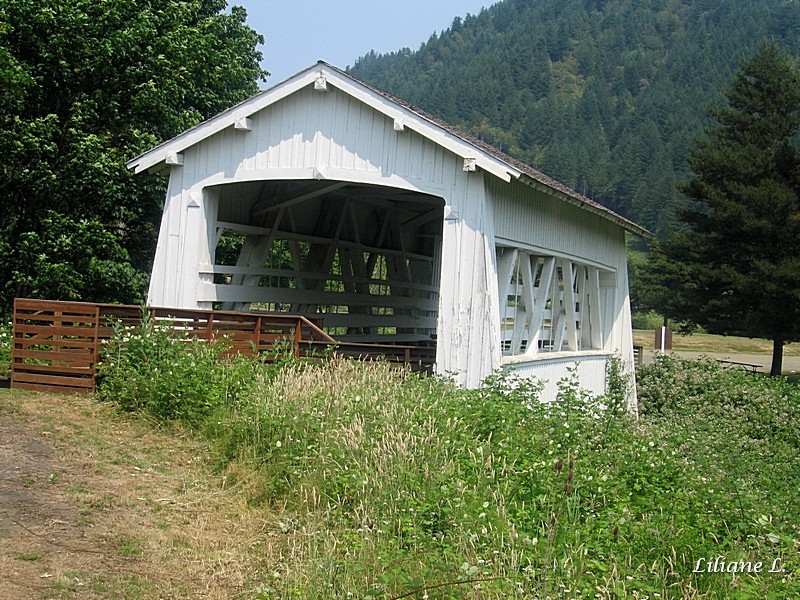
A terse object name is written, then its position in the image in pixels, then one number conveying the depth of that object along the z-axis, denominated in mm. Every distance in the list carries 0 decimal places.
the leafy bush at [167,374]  10211
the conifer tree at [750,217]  30406
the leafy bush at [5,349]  14273
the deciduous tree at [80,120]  17156
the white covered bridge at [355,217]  12617
